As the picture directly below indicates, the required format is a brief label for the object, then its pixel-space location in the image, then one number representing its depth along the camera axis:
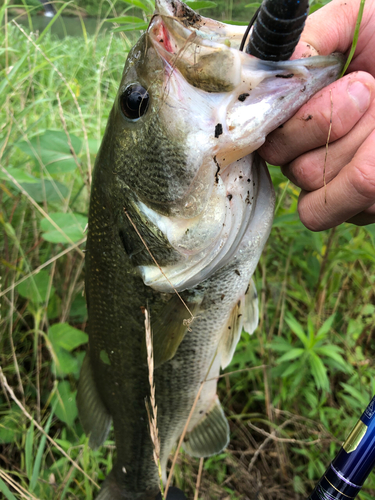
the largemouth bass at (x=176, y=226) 0.18
